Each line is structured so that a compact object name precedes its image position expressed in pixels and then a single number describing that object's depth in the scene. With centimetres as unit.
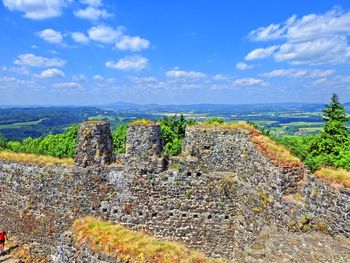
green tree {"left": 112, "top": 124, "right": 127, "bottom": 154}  4619
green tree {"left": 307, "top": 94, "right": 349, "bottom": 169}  4019
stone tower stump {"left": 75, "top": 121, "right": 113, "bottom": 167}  1730
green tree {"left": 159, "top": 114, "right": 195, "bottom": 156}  3984
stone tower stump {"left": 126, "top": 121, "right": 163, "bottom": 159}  1659
